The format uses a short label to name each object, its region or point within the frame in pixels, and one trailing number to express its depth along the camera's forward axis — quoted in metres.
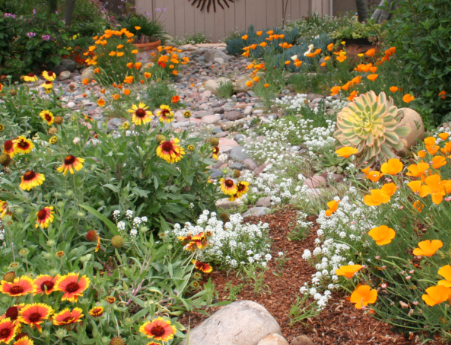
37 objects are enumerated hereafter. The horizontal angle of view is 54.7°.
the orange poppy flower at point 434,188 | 1.72
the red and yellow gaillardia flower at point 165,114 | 2.73
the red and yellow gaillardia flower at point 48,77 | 3.49
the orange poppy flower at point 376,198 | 1.80
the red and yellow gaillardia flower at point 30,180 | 2.11
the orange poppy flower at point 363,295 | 1.62
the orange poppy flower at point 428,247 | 1.50
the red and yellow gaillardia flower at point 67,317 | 1.53
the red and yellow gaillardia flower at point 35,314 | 1.48
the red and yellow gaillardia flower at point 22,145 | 2.31
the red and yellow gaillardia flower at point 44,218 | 1.95
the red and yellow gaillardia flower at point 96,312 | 1.60
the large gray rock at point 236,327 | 1.88
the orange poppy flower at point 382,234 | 1.68
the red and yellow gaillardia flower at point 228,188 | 2.64
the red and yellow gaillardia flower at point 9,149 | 2.30
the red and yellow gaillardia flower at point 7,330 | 1.39
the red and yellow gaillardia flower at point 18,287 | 1.52
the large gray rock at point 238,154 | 4.37
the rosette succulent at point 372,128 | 3.29
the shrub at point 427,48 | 4.02
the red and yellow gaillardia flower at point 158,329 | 1.54
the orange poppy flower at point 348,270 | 1.57
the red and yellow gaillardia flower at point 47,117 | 2.94
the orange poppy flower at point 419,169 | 1.91
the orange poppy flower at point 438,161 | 2.06
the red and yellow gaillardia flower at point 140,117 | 2.54
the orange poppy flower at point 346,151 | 2.33
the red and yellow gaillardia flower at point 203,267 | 2.27
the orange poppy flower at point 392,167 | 1.96
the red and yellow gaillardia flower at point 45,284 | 1.60
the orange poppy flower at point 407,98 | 3.79
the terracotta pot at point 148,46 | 8.12
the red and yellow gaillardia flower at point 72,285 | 1.59
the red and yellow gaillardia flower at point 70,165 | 2.16
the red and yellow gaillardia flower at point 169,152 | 2.37
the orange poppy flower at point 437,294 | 1.40
